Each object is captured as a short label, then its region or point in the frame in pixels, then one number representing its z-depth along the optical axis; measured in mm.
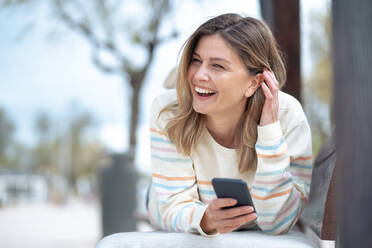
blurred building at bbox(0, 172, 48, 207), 18953
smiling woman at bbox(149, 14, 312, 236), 1599
